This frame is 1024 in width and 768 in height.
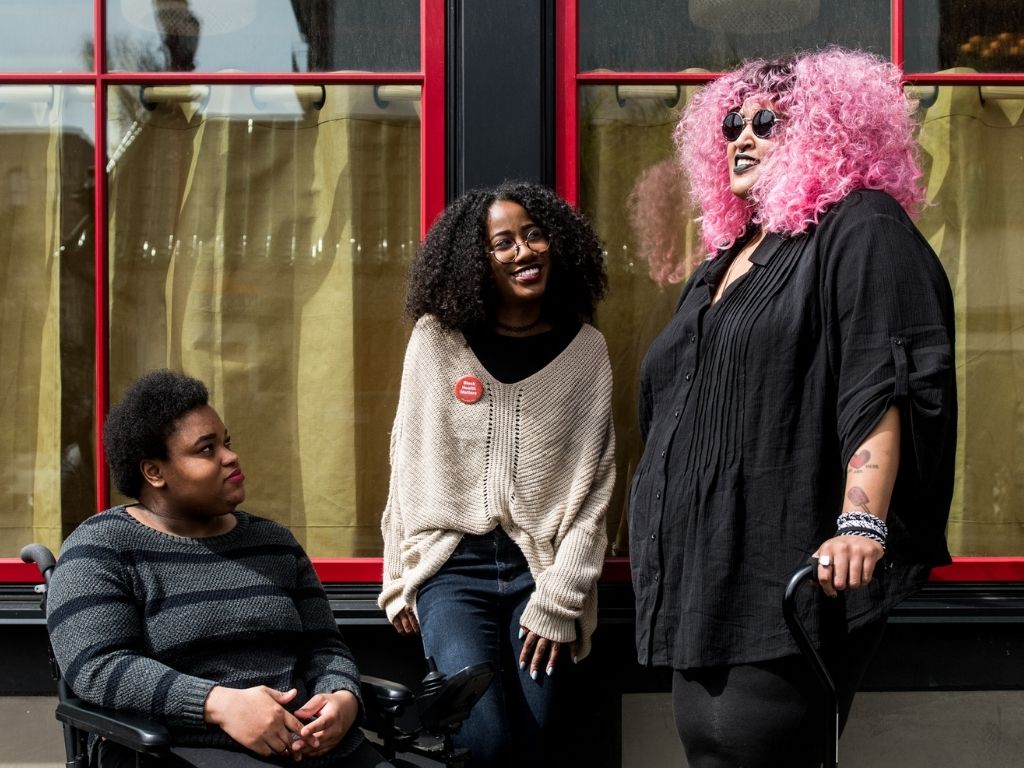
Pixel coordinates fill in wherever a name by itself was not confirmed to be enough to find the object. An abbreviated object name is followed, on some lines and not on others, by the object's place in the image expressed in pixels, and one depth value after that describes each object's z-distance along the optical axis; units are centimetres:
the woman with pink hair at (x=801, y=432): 232
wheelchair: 248
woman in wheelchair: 262
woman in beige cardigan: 314
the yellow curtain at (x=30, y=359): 402
